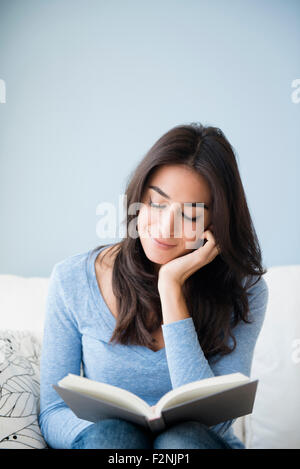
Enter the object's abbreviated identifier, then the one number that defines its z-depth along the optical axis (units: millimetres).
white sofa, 1086
